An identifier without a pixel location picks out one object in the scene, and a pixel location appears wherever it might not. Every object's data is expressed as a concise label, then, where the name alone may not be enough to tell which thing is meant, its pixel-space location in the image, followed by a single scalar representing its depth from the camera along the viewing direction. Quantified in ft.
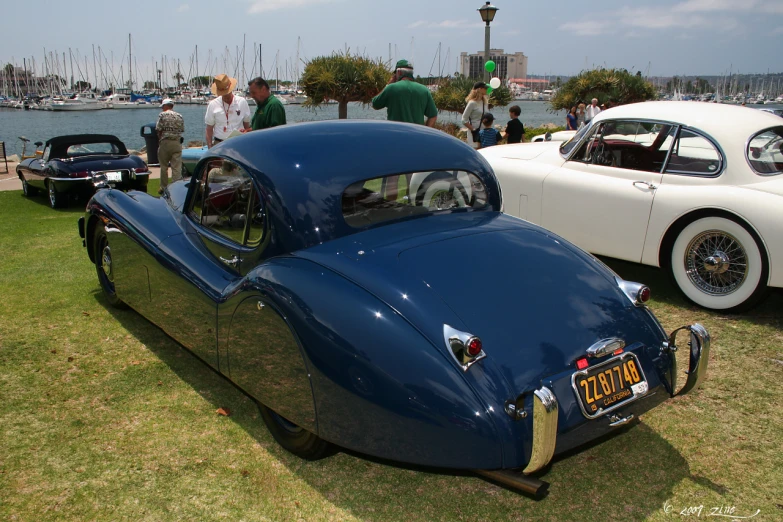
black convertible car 32.35
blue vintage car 8.16
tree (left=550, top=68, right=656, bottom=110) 100.68
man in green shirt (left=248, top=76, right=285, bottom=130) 23.27
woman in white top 33.81
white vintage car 15.69
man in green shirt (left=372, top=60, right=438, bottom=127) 25.66
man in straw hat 26.63
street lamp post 44.37
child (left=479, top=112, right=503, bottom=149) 32.86
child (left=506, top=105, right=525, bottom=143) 39.01
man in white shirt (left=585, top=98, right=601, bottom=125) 56.95
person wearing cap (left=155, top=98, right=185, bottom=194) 32.17
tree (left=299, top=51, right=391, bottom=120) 63.21
